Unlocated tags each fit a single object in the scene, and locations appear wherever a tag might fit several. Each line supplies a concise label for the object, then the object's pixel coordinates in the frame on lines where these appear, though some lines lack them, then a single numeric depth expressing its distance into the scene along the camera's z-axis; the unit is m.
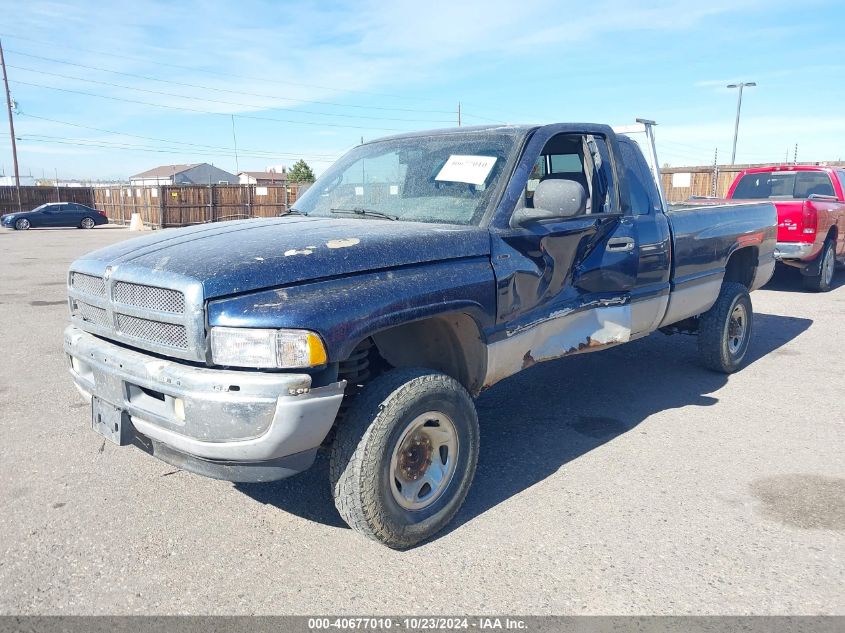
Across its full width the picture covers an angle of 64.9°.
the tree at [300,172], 63.94
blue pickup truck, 2.62
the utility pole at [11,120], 41.09
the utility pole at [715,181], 23.56
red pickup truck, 9.68
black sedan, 30.89
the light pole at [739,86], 30.23
